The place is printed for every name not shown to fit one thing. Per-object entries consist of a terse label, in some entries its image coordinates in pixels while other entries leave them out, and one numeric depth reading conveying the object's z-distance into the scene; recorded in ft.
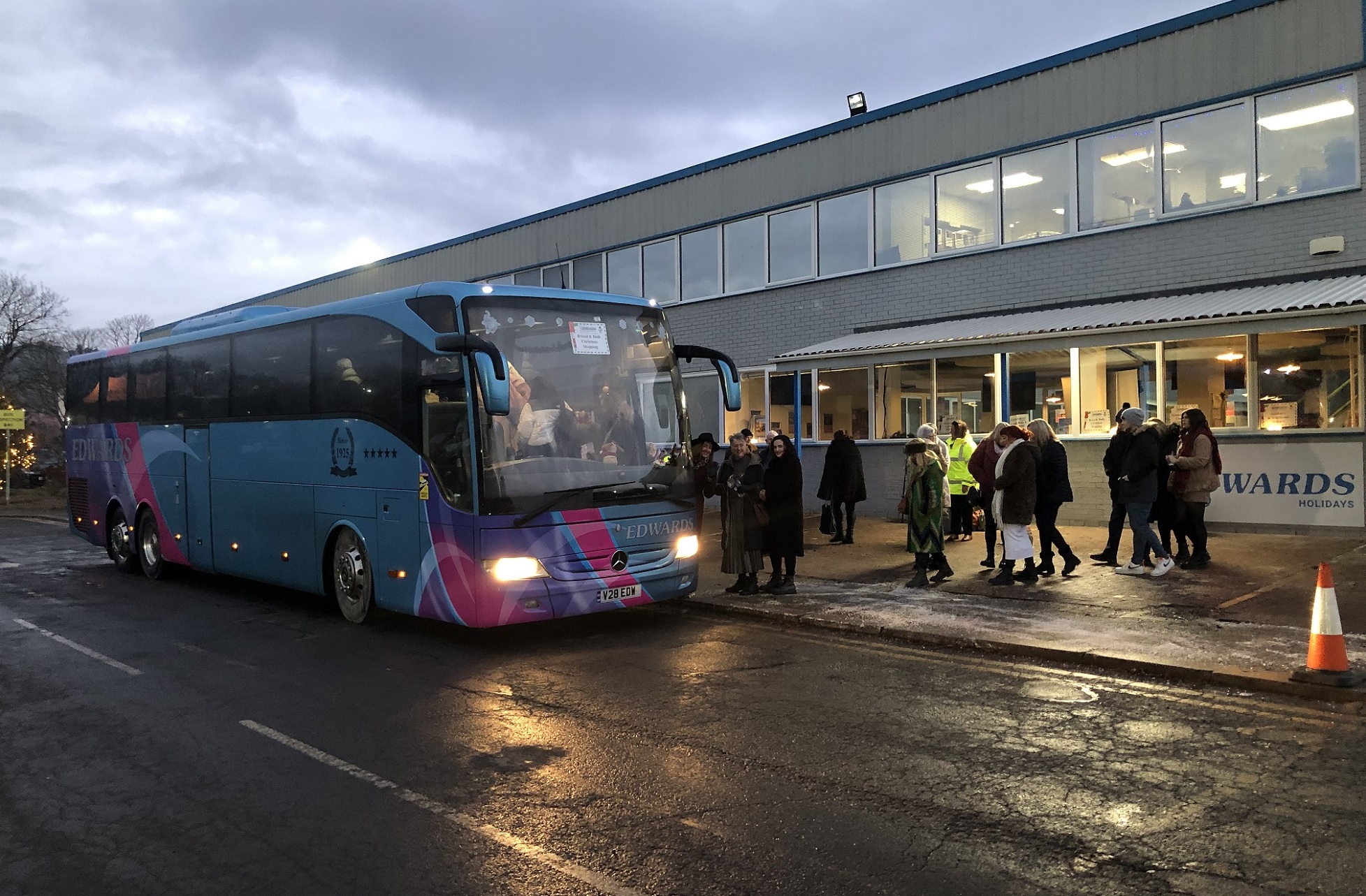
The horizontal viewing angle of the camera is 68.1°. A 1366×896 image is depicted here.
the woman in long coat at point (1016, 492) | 34.68
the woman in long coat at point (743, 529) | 35.99
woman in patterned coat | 36.27
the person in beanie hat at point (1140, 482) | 34.96
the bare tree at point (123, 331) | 267.80
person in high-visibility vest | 46.47
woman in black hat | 44.04
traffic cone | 21.84
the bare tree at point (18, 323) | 204.13
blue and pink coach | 27.68
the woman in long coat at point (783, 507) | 36.01
